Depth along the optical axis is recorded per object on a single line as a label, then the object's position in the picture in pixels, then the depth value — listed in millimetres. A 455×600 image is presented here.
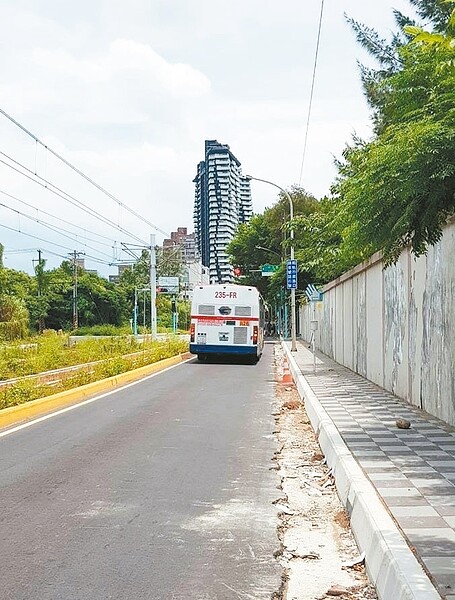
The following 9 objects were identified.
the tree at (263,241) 57406
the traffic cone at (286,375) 22078
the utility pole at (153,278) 45281
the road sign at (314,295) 22723
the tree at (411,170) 8266
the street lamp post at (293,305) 33234
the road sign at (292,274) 32531
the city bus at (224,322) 29469
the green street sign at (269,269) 45012
